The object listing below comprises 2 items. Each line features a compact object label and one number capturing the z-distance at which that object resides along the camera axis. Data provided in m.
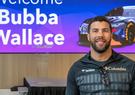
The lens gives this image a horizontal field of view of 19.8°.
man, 2.10
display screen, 4.40
